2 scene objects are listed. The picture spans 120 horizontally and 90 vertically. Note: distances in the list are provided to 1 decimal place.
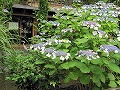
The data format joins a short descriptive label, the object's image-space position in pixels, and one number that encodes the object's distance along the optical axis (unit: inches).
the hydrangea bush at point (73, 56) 81.9
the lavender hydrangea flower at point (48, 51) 83.7
